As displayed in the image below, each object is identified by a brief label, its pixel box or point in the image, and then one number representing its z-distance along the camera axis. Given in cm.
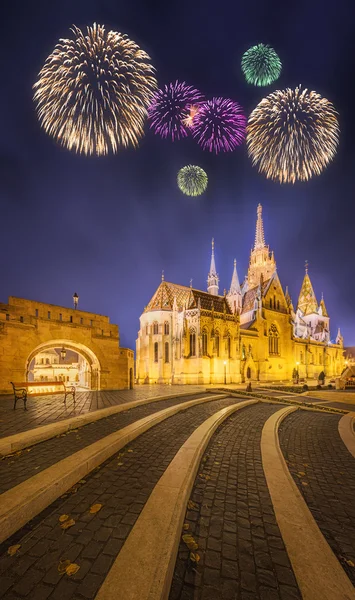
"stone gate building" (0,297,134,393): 1471
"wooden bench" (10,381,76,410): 1026
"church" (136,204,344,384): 3525
